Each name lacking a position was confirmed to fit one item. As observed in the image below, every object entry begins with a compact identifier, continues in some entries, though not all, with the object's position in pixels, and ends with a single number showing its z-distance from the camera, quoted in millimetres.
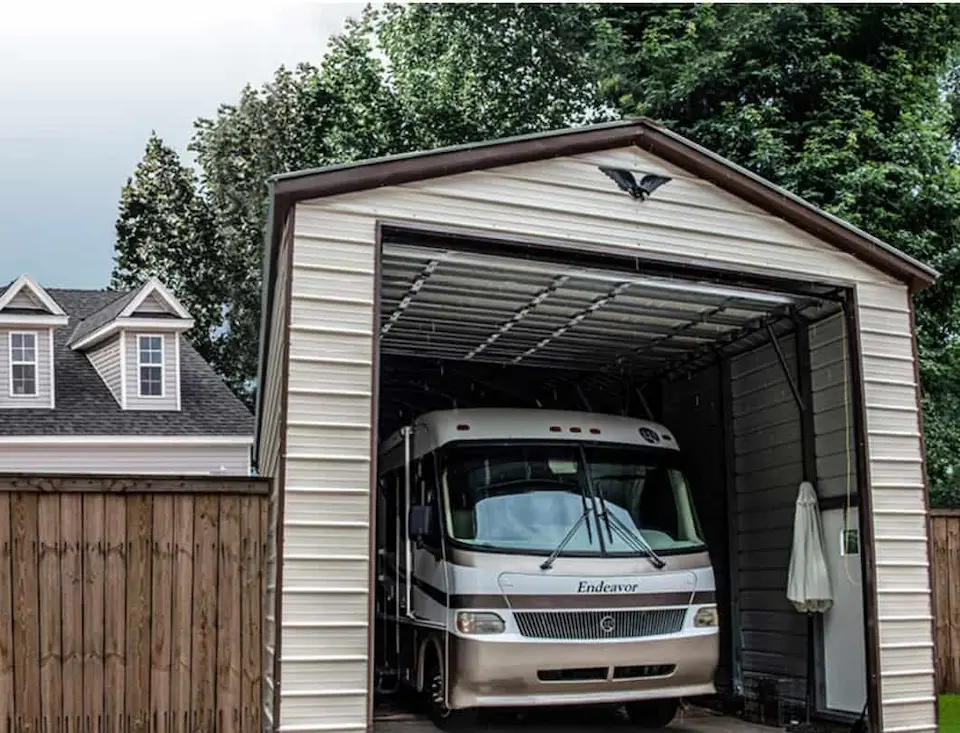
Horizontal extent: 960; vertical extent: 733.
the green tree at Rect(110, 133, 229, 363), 33562
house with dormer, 22172
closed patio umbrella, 9445
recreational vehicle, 8469
